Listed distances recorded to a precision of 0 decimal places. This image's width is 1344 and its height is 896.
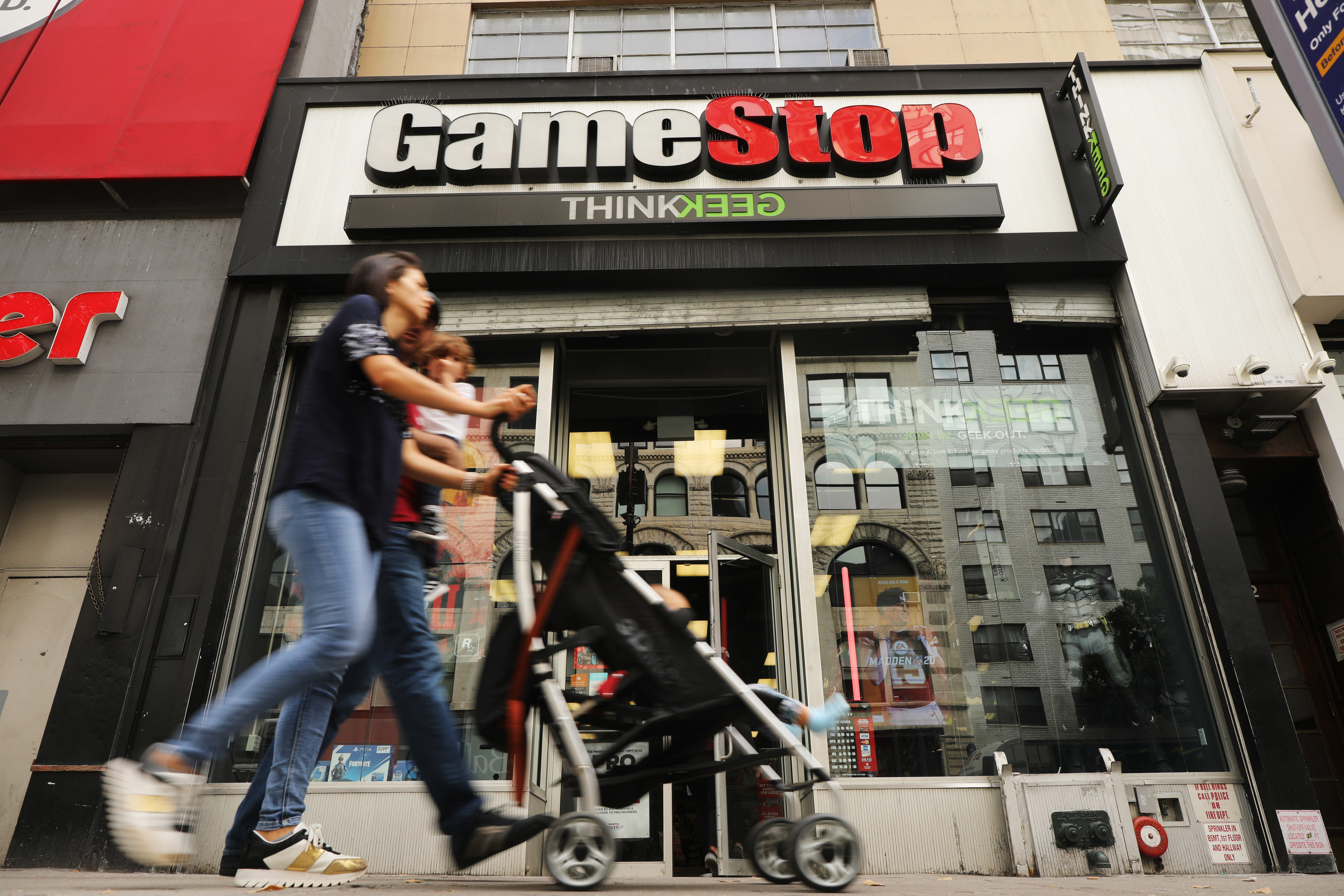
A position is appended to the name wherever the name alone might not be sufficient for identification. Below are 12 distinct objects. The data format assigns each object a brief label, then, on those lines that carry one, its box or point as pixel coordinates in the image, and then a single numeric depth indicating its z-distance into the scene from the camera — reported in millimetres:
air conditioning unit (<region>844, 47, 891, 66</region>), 8773
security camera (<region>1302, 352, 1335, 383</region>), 6199
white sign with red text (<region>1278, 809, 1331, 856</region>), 5062
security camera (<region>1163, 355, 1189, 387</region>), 6223
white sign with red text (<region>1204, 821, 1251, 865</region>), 5148
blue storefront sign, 4137
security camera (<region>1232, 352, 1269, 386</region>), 6172
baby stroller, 2689
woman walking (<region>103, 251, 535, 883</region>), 1980
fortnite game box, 5555
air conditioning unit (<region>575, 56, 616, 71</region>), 9188
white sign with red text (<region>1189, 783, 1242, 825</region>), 5285
